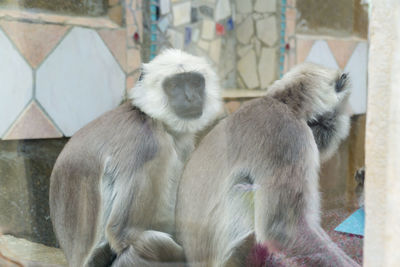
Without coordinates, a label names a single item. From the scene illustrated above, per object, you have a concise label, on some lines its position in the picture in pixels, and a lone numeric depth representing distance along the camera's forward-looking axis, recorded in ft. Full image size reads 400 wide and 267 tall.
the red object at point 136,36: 9.61
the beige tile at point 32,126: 9.97
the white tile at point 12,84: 9.89
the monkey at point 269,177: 9.30
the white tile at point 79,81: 9.85
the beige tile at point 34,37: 9.86
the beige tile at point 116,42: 9.74
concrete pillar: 8.29
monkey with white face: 9.75
